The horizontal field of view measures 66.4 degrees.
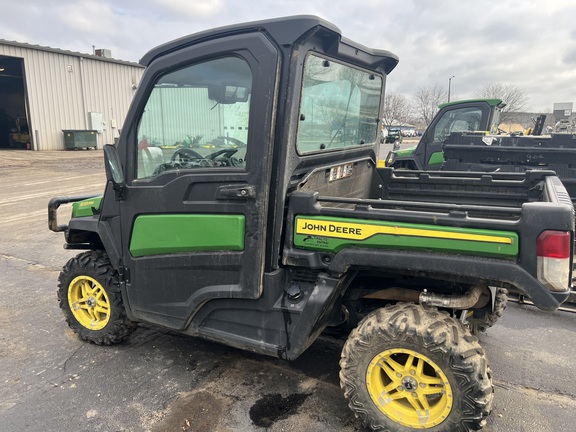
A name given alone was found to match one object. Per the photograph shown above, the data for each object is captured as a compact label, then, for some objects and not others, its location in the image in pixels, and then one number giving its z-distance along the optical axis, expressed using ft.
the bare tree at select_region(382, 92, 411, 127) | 174.09
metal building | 72.64
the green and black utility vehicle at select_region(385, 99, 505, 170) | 29.01
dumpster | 78.18
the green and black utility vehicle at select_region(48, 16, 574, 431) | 7.45
